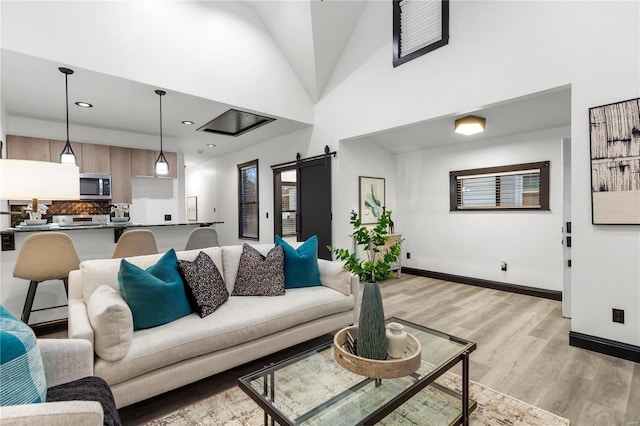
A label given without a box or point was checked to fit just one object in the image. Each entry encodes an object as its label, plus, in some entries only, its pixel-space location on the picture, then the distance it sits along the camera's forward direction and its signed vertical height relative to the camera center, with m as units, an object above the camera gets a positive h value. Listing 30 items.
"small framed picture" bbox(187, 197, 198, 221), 8.99 +0.14
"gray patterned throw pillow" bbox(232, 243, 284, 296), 2.58 -0.55
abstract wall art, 2.33 +0.36
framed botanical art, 5.02 +0.21
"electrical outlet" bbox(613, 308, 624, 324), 2.42 -0.86
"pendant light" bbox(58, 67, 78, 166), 3.29 +0.65
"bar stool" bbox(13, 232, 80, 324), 2.64 -0.41
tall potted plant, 1.49 -0.39
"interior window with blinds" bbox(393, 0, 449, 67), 3.47 +2.20
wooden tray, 1.41 -0.73
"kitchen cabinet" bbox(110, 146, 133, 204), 5.38 +0.69
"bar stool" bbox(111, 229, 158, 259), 3.13 -0.32
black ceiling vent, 4.50 +1.44
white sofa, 1.71 -0.78
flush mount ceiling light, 3.87 +1.09
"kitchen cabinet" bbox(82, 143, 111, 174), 5.07 +0.94
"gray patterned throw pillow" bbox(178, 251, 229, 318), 2.17 -0.53
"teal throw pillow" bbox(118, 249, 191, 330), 1.91 -0.53
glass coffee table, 1.31 -0.86
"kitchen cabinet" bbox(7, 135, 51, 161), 4.46 +0.99
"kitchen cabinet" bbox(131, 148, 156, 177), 5.58 +0.95
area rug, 1.71 -1.19
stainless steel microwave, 4.94 +0.46
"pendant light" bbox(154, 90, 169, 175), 4.13 +0.64
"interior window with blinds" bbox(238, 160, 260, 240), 6.63 +0.24
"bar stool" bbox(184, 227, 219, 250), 3.75 -0.32
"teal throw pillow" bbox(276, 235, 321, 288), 2.78 -0.52
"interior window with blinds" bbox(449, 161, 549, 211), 4.20 +0.33
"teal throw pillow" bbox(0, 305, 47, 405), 0.96 -0.51
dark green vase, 1.49 -0.58
